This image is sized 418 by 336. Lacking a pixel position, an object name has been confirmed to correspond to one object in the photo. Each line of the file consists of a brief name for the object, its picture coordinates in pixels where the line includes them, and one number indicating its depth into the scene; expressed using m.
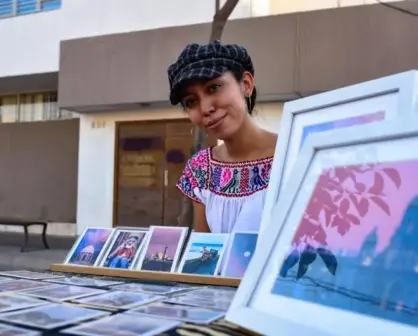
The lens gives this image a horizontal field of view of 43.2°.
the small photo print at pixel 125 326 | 0.63
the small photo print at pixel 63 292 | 0.85
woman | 1.15
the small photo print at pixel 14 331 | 0.62
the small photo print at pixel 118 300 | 0.79
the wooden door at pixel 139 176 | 8.27
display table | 1.03
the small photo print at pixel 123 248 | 1.18
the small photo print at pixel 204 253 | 1.08
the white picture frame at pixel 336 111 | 0.72
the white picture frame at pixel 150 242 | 1.13
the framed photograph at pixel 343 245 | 0.56
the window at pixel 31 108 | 9.88
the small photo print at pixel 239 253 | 1.04
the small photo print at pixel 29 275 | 1.10
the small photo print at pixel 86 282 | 1.01
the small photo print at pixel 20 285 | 0.93
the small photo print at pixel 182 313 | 0.70
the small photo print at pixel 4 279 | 1.06
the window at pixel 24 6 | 8.81
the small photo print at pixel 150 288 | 0.94
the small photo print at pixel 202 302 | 0.78
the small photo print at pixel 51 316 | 0.67
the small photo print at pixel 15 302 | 0.77
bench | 7.06
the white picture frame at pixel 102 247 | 1.22
